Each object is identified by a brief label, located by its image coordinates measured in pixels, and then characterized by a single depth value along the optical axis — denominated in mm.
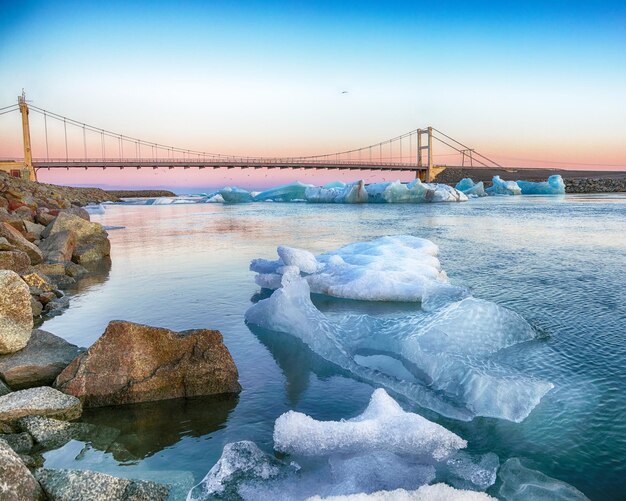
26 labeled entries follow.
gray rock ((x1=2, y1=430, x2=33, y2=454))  2695
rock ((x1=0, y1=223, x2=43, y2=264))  6754
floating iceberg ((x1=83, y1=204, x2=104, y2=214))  28628
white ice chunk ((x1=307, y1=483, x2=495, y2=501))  2197
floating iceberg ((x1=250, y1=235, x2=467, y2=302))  6012
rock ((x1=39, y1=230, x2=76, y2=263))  7785
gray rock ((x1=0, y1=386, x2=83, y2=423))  2893
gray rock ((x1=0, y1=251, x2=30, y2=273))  5809
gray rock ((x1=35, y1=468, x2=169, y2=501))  2189
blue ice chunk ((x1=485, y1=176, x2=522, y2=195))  45906
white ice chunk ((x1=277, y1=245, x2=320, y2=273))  6906
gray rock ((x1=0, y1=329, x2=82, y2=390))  3461
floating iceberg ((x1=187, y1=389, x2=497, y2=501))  2404
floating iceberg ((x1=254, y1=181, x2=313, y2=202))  44875
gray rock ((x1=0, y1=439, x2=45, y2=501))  2027
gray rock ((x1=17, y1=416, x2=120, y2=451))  2826
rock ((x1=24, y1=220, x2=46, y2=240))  9211
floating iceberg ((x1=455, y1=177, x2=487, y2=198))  43906
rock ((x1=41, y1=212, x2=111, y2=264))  9078
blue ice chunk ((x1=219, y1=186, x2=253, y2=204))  46375
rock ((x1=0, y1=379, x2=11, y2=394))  3195
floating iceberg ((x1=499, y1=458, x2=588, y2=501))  2338
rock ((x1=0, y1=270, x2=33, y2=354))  3758
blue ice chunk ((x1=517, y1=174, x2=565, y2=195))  45219
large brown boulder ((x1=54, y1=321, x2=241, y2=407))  3330
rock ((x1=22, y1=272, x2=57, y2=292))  5797
